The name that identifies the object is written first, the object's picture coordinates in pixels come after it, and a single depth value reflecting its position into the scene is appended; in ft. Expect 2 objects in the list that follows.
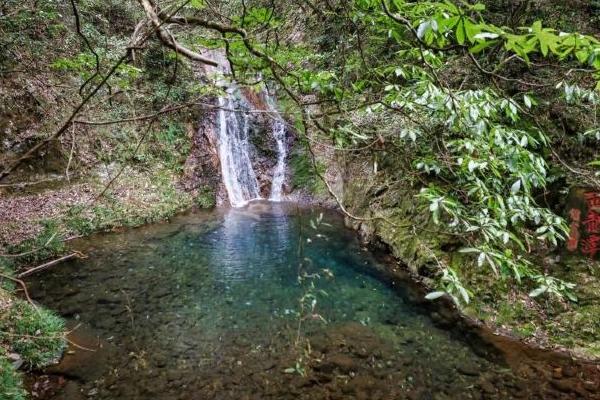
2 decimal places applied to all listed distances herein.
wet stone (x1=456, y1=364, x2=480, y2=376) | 15.39
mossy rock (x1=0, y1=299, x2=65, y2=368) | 14.75
